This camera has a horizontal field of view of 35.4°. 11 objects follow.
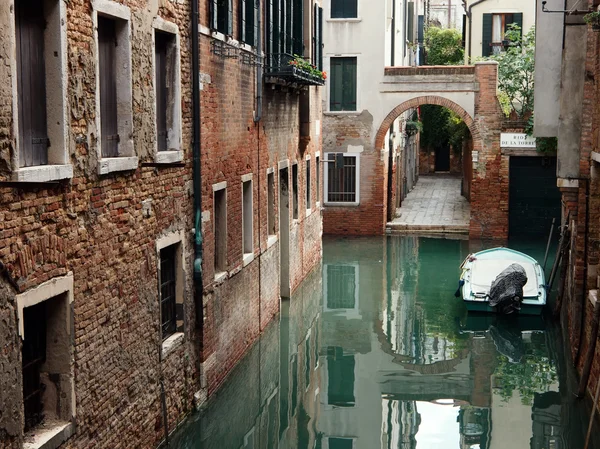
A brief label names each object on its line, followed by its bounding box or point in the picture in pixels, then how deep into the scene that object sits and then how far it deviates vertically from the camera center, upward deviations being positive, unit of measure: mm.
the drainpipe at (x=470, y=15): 32775 +3595
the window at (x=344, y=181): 26656 -1828
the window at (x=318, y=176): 21625 -1382
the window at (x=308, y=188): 19969 -1527
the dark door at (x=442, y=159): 49500 -2287
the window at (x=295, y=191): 17938 -1411
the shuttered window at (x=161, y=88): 9586 +299
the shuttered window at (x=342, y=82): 26484 +962
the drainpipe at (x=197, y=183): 10355 -731
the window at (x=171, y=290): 9742 -1826
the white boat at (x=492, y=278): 16250 -2976
